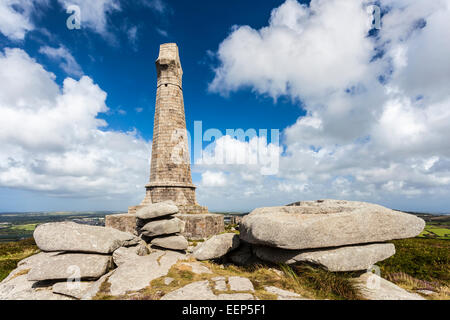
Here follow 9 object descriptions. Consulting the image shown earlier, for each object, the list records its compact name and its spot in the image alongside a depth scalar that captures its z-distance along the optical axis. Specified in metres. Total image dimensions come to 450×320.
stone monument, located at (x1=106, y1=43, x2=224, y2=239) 15.77
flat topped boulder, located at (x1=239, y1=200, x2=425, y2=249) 5.65
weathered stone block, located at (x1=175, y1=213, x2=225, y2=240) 13.46
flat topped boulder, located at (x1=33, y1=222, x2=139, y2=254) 6.72
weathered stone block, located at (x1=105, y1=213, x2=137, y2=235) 14.33
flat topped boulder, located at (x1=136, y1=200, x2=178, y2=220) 9.19
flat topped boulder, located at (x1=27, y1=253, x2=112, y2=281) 6.00
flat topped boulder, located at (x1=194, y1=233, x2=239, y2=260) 8.05
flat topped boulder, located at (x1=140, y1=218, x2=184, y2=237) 9.15
